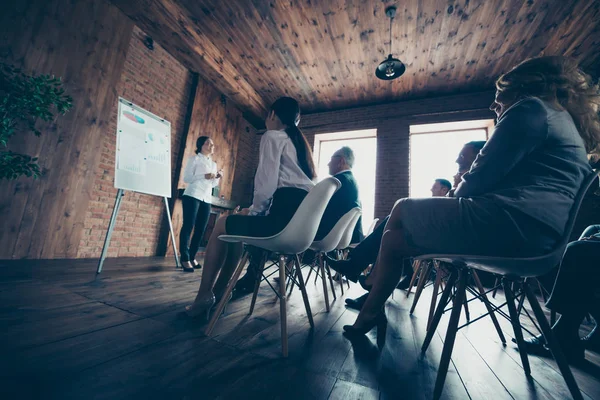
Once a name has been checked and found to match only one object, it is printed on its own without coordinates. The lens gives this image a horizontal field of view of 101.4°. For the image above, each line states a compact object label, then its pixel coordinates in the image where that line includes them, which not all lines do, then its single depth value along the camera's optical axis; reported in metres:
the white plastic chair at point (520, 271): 0.83
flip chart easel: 2.77
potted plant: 2.07
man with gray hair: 2.04
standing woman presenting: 3.27
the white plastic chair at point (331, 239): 1.90
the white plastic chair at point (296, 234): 1.20
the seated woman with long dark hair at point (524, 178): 0.87
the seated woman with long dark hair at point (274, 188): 1.30
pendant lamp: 3.42
